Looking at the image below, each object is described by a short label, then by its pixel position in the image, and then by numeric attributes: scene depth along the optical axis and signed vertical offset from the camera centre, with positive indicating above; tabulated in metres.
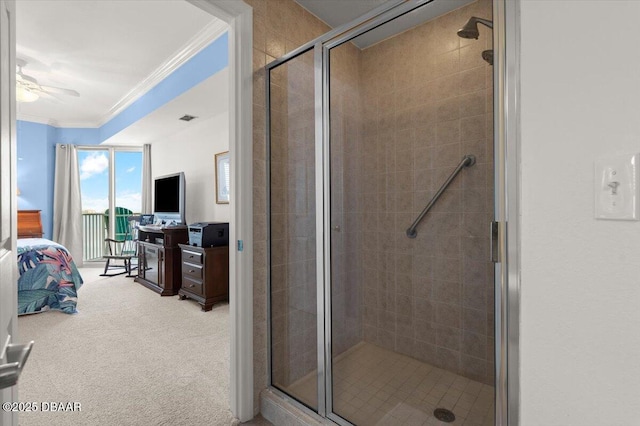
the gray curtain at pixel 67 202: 5.76 +0.21
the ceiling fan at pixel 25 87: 3.44 +1.43
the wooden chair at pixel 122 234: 5.74 -0.39
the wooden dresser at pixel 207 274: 3.59 -0.69
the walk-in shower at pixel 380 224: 1.54 -0.06
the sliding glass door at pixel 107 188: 6.15 +0.50
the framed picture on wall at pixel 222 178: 4.12 +0.45
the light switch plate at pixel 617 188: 0.64 +0.05
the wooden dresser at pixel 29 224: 5.16 -0.16
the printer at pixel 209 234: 3.62 -0.24
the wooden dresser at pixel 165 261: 4.12 -0.62
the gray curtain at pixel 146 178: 5.86 +0.65
